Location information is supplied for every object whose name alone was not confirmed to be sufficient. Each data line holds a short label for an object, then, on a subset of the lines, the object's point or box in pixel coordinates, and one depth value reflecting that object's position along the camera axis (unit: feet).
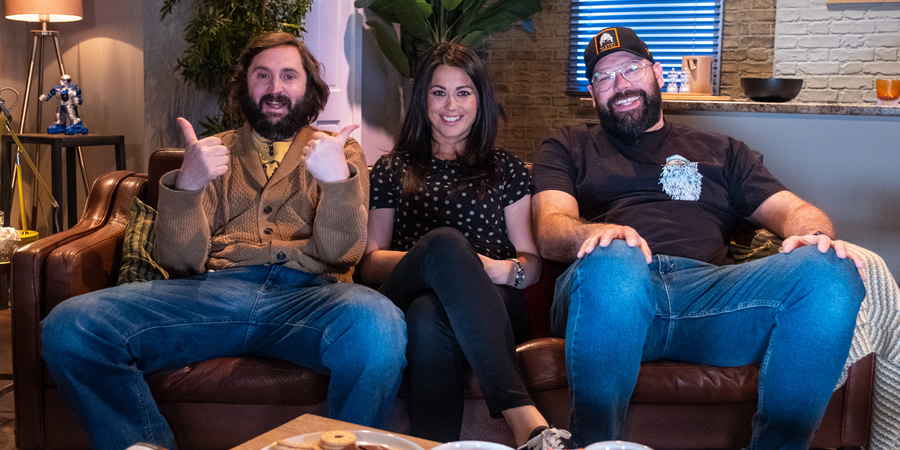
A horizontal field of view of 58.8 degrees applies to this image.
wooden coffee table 3.97
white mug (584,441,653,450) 3.09
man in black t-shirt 5.52
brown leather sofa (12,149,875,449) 6.05
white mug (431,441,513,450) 3.48
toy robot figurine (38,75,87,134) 11.98
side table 11.83
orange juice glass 11.07
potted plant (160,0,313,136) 12.24
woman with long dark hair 5.83
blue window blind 18.71
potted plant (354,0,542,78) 16.57
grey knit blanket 6.14
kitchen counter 10.93
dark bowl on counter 11.65
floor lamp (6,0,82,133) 11.49
